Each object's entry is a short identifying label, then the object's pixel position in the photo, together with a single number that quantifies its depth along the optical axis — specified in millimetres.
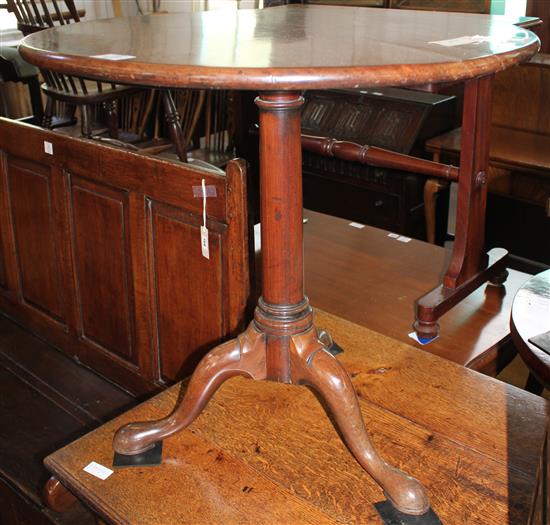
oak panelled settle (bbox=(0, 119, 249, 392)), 1613
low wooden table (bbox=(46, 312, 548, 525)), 1238
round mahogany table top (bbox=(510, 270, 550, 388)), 1178
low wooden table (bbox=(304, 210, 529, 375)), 2043
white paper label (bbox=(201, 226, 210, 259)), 1558
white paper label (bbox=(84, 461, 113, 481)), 1339
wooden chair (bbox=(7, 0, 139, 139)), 2686
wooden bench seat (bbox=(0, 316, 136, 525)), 1757
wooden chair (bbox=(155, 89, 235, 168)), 3648
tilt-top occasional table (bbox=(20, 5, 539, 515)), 972
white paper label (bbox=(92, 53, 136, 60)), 1050
